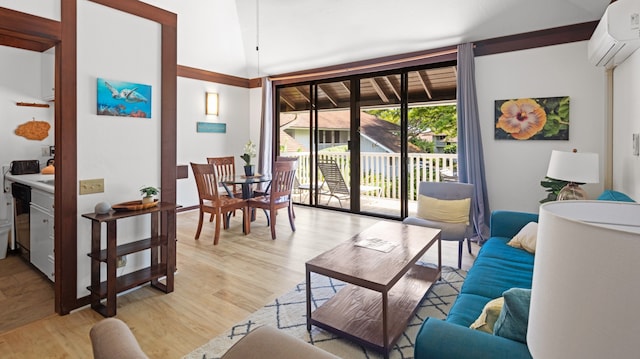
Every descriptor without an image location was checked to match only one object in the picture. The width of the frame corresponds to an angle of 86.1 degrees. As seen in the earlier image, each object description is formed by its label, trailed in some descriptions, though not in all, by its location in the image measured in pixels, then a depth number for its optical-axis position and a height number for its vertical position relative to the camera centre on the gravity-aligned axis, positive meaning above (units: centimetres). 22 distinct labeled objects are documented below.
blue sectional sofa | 116 -59
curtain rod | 478 +179
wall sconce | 644 +137
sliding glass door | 530 +70
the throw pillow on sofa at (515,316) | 116 -48
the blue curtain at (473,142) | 445 +46
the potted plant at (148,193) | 282 -14
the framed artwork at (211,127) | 636 +95
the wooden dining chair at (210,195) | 436 -25
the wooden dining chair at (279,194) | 462 -24
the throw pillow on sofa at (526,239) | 266 -49
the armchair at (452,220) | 349 -39
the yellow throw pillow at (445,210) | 365 -36
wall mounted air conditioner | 233 +106
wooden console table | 252 -62
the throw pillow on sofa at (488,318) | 138 -58
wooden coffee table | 208 -87
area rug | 211 -104
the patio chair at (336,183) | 620 -13
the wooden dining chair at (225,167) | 556 +16
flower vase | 511 +10
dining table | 479 -6
